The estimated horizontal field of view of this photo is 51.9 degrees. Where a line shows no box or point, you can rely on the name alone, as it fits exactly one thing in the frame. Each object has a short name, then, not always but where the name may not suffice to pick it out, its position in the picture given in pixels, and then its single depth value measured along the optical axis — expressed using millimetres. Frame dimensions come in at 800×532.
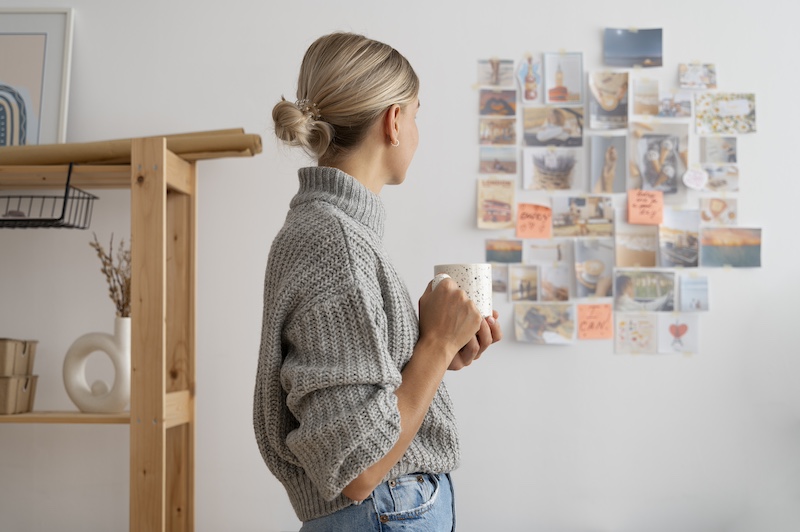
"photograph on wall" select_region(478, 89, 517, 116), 2154
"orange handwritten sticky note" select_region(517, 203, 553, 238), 2143
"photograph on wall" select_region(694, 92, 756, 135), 2172
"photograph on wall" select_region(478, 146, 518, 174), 2148
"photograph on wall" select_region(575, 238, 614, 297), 2139
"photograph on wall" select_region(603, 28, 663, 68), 2172
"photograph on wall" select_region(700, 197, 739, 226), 2156
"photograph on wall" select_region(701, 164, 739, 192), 2164
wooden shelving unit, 1797
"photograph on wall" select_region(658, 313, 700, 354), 2141
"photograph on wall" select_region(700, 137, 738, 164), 2170
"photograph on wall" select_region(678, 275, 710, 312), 2145
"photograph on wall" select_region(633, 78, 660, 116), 2178
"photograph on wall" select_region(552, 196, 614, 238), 2148
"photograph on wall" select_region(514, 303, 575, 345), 2123
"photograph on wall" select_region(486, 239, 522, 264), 2135
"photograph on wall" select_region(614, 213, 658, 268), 2152
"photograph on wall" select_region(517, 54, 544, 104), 2162
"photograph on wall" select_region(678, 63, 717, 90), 2170
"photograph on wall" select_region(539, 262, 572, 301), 2141
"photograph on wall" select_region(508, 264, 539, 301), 2139
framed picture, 2111
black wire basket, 2092
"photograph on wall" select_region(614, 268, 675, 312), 2143
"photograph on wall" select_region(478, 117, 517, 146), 2152
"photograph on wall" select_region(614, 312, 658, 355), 2139
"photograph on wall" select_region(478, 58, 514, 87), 2160
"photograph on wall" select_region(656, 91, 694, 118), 2176
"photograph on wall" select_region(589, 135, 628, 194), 2158
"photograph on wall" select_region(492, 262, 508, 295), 2139
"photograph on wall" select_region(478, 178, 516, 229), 2133
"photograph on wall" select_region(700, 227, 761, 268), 2145
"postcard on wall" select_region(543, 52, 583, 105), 2166
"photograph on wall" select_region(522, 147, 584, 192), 2154
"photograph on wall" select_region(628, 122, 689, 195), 2166
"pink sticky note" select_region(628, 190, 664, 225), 2152
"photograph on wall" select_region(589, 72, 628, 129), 2168
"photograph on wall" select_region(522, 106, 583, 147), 2162
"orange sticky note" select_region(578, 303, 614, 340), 2135
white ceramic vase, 1940
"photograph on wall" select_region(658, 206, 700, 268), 2150
